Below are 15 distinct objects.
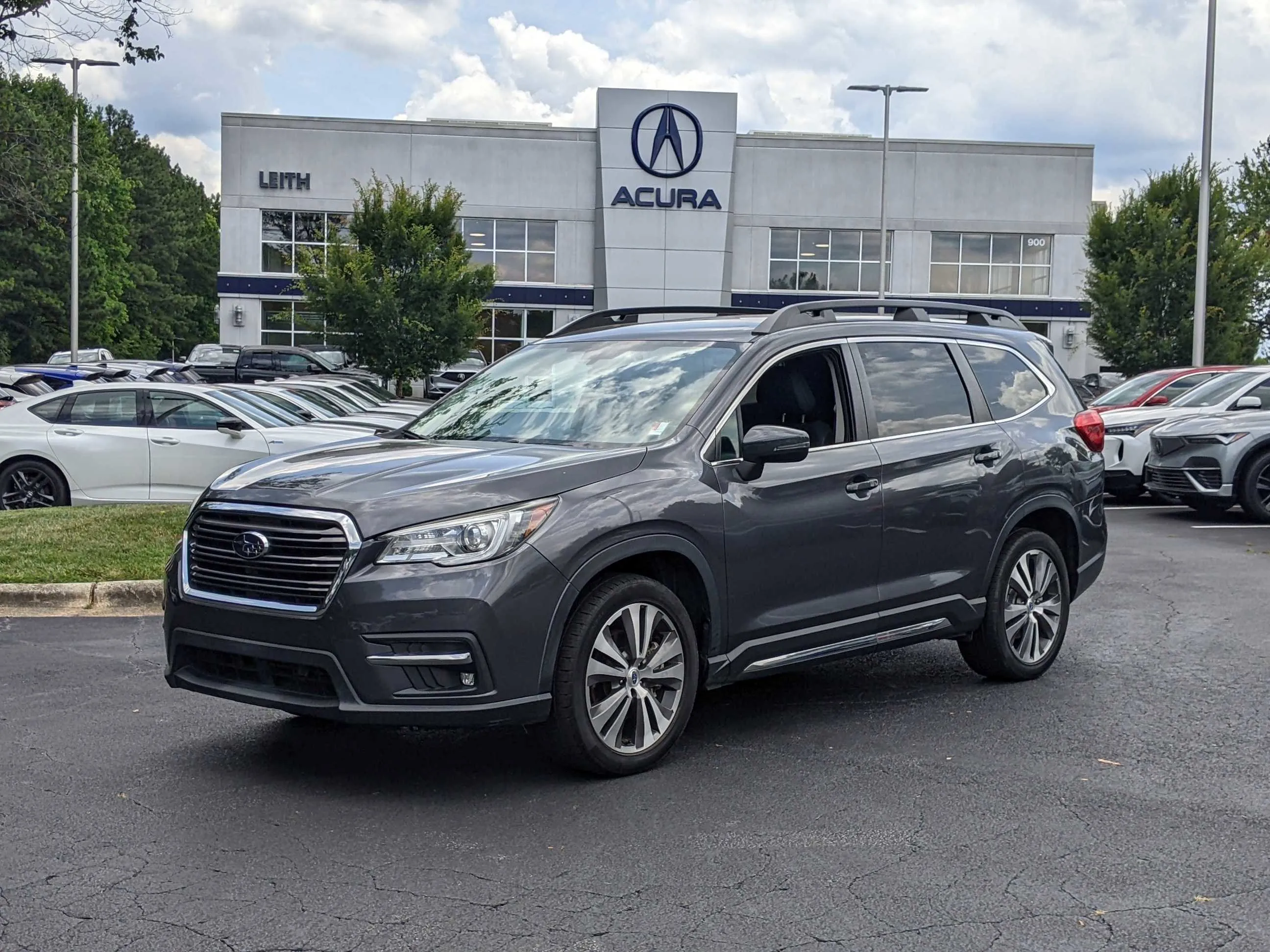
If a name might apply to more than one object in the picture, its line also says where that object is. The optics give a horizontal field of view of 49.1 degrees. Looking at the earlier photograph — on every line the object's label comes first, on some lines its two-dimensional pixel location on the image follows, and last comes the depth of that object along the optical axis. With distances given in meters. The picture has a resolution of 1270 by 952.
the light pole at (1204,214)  26.89
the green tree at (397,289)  30.16
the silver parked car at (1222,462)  14.67
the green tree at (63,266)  56.81
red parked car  18.73
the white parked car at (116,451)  13.65
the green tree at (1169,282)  36.00
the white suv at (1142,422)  16.38
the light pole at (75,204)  35.00
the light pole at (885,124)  43.53
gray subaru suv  5.00
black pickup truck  36.59
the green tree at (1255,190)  59.38
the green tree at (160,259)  87.50
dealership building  51.12
